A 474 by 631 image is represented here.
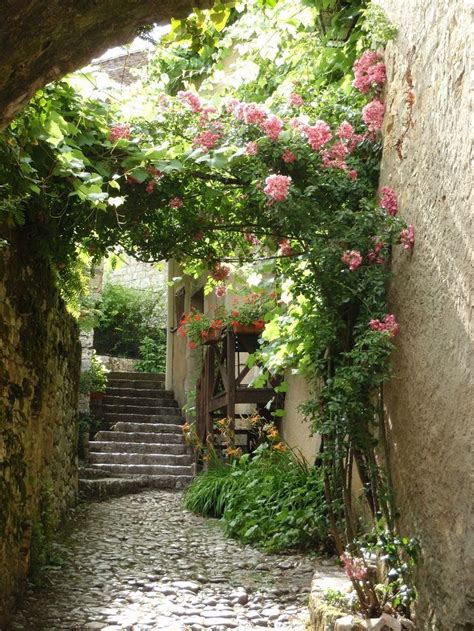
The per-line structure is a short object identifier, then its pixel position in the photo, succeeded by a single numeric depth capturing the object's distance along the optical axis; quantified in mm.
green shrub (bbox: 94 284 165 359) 16703
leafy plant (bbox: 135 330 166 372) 15828
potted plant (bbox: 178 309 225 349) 8980
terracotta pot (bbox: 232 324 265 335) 8297
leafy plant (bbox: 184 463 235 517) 7434
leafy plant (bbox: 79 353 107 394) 11195
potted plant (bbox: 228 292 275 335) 8227
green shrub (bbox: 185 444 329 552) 5672
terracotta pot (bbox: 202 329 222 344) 8961
